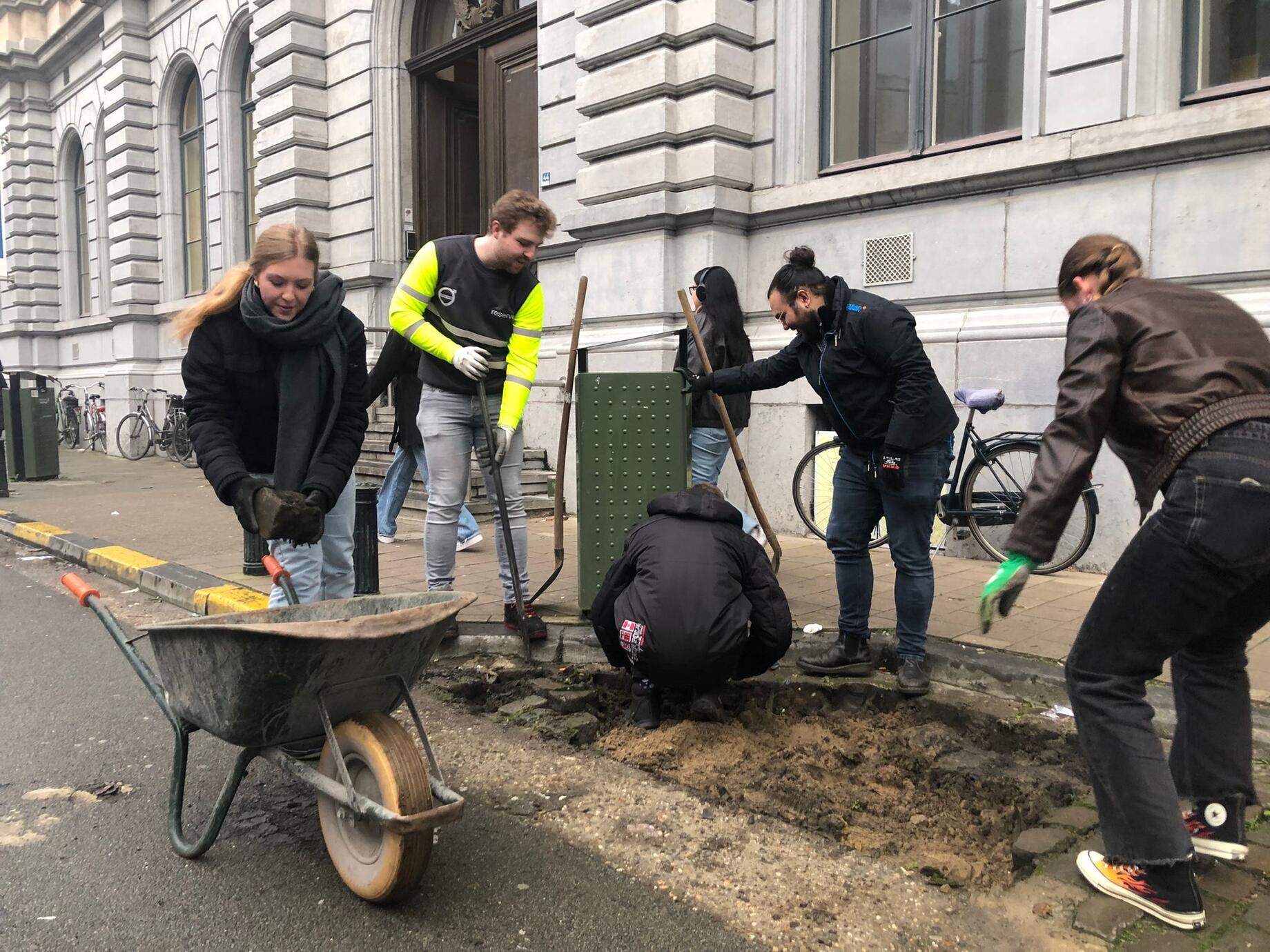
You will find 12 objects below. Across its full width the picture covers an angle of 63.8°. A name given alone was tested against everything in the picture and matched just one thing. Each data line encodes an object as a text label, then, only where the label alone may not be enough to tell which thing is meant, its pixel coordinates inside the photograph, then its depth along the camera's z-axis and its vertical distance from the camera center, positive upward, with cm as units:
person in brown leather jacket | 229 -29
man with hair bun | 409 -16
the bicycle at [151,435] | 1577 -59
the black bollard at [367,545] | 552 -81
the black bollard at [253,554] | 634 -98
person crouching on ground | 367 -77
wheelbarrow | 243 -81
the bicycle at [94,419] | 1861 -38
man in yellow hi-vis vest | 459 +28
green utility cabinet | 496 -28
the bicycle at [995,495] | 620 -64
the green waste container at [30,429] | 1268 -39
